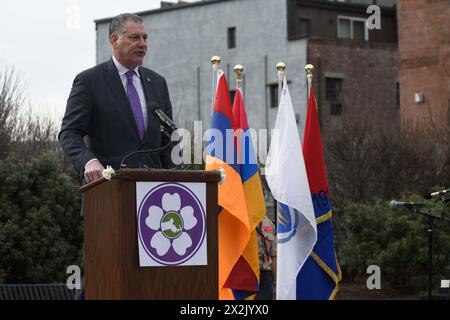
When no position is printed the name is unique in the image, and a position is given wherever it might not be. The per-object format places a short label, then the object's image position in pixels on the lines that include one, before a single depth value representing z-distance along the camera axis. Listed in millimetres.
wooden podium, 6074
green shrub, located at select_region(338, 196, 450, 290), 20422
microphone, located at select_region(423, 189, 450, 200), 10173
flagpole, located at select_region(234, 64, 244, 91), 14352
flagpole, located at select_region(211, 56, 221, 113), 14121
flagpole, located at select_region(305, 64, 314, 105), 14414
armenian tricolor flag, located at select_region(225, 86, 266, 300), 12953
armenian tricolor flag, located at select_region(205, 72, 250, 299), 12805
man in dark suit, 7074
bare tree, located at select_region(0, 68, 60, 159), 26998
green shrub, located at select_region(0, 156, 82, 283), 17406
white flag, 13023
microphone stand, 11617
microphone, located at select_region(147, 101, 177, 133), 6594
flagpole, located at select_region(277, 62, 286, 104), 14252
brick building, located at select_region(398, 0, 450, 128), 40812
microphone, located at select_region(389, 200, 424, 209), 11584
